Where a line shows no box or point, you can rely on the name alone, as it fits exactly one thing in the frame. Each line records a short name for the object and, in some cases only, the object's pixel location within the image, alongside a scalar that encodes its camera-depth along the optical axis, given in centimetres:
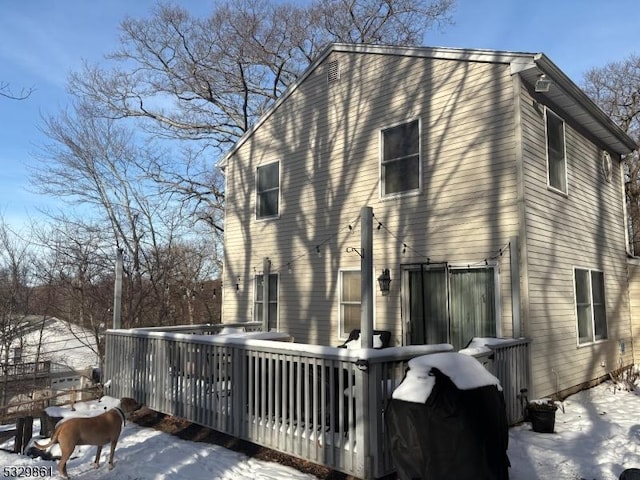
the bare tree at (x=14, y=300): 1688
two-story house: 673
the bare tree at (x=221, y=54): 1995
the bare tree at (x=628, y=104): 2073
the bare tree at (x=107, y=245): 1722
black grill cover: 327
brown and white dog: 436
